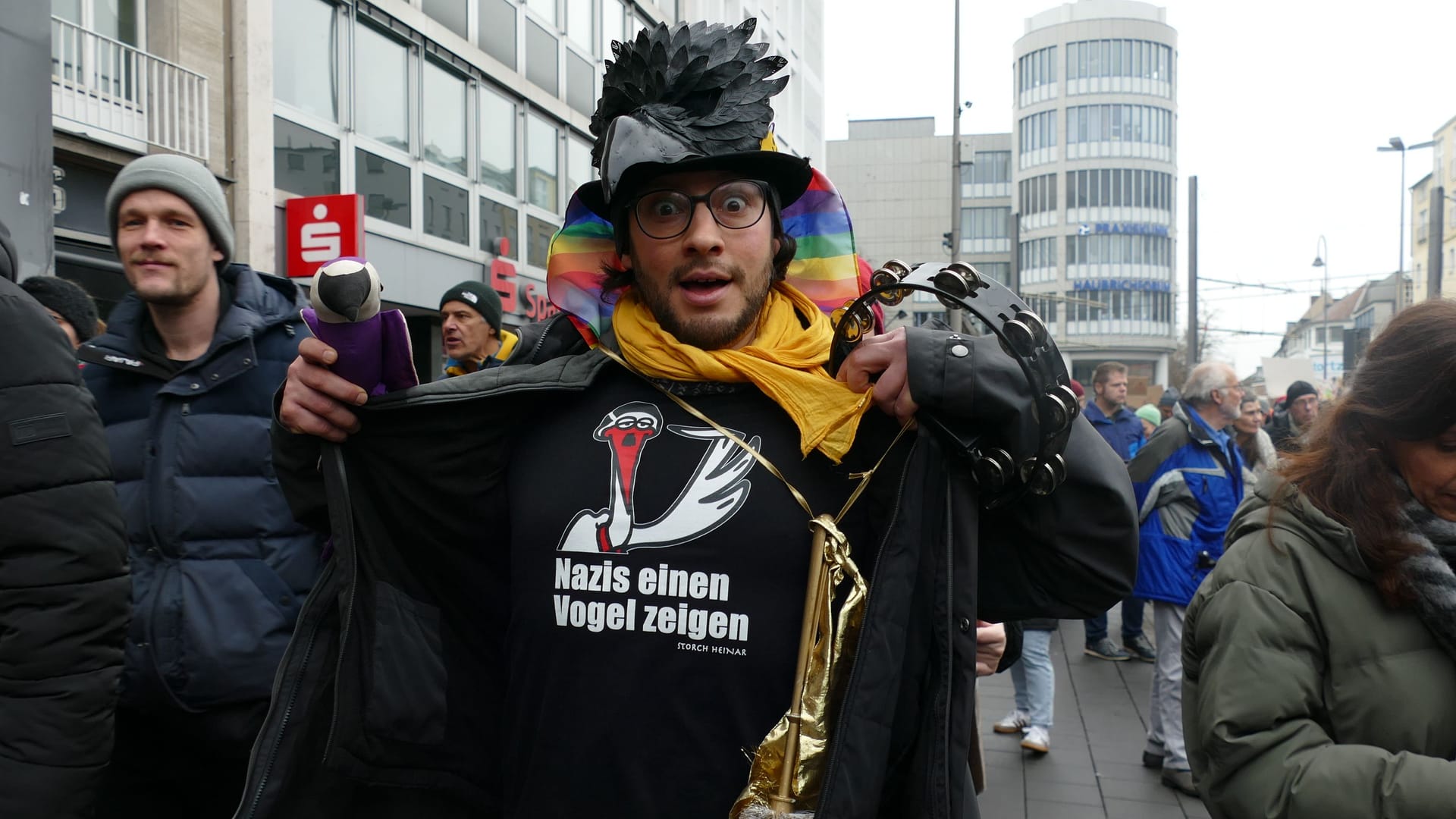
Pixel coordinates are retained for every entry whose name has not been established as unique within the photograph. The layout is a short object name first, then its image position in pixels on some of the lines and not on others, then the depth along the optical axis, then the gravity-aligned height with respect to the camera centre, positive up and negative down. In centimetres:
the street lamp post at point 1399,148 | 2684 +621
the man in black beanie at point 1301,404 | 921 -11
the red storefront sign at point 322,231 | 1055 +159
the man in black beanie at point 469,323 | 534 +33
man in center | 163 -24
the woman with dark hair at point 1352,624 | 182 -42
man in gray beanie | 247 -28
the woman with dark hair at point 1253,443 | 636 -32
